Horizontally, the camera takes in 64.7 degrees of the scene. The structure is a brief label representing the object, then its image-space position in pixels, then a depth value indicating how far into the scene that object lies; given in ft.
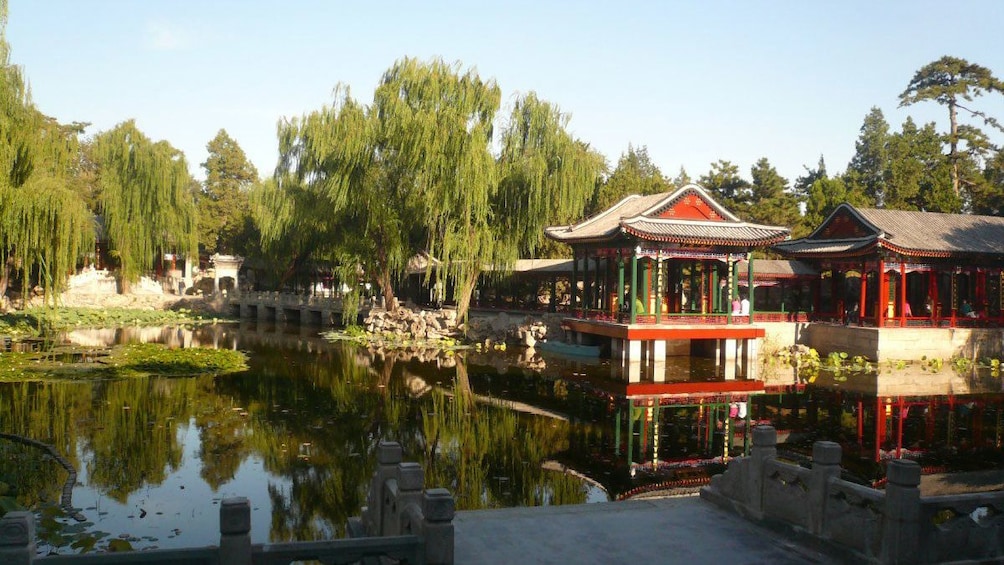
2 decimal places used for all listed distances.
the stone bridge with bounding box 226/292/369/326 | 110.22
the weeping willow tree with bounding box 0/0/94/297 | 59.52
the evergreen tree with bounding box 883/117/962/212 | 110.11
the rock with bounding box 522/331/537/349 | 83.35
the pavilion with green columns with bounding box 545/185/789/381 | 67.72
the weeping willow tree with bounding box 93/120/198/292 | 114.01
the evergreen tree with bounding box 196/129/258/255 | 146.10
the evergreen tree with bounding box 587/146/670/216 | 120.78
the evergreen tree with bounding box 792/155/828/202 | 181.16
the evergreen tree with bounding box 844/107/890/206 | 213.13
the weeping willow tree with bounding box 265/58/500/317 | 82.99
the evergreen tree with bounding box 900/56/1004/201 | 137.90
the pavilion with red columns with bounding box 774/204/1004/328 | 75.72
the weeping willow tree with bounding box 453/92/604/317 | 87.15
